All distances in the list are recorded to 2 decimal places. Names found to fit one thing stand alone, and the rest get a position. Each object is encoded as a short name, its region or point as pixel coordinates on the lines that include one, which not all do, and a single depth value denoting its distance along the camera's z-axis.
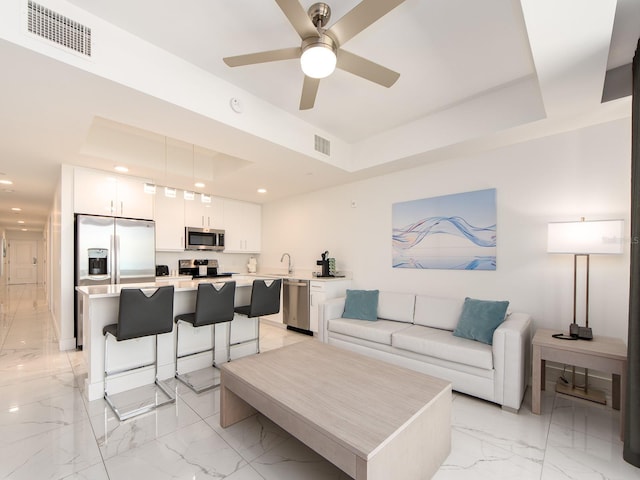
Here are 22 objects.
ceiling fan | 1.54
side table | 2.05
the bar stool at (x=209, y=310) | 2.83
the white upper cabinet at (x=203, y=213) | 5.26
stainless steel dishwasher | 4.64
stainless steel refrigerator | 3.84
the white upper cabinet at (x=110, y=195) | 3.88
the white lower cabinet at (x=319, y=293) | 4.41
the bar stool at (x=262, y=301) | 3.25
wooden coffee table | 1.33
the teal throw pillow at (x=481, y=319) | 2.71
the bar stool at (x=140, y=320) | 2.36
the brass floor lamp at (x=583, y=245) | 2.23
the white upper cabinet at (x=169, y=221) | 4.90
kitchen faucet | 5.71
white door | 12.42
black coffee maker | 4.73
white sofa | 2.40
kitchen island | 2.56
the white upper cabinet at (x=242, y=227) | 5.91
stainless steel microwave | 5.20
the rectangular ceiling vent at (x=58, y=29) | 1.69
